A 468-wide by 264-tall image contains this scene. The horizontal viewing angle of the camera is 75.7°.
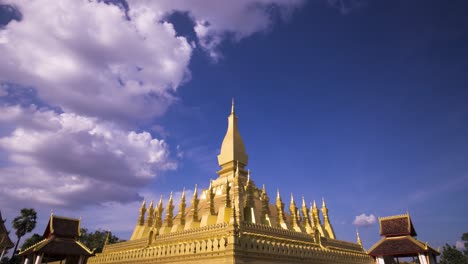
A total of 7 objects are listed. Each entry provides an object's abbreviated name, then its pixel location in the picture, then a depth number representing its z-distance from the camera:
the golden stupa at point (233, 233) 17.78
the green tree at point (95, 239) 49.71
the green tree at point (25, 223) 40.19
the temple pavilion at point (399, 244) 20.53
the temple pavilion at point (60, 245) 20.95
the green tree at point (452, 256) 48.53
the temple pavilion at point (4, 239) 32.24
